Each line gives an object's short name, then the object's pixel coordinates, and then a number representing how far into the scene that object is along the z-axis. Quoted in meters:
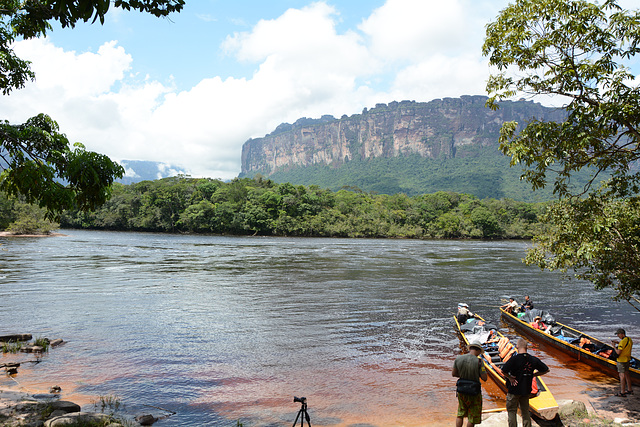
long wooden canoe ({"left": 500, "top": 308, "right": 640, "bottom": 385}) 13.57
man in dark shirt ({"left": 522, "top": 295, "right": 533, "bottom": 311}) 21.19
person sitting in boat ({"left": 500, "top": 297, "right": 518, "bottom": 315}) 21.43
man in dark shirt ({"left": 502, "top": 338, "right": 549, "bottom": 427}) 8.17
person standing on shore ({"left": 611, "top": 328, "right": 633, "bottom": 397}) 11.80
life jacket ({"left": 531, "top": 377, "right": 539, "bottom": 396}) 8.56
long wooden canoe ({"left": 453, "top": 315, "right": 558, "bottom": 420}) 9.42
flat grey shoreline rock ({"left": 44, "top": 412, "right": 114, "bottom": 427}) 7.61
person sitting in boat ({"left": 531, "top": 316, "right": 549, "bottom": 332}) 18.03
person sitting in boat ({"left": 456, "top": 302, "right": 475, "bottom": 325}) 18.62
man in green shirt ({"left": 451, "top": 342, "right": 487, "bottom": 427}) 7.96
